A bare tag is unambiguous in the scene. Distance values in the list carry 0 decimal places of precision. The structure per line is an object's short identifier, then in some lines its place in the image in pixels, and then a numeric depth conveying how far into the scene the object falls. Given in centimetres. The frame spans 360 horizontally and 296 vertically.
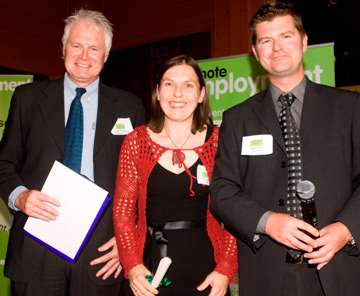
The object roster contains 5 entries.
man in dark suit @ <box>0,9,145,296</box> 197
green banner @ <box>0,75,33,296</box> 427
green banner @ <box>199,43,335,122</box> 325
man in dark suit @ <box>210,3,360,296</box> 159
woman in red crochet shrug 188
